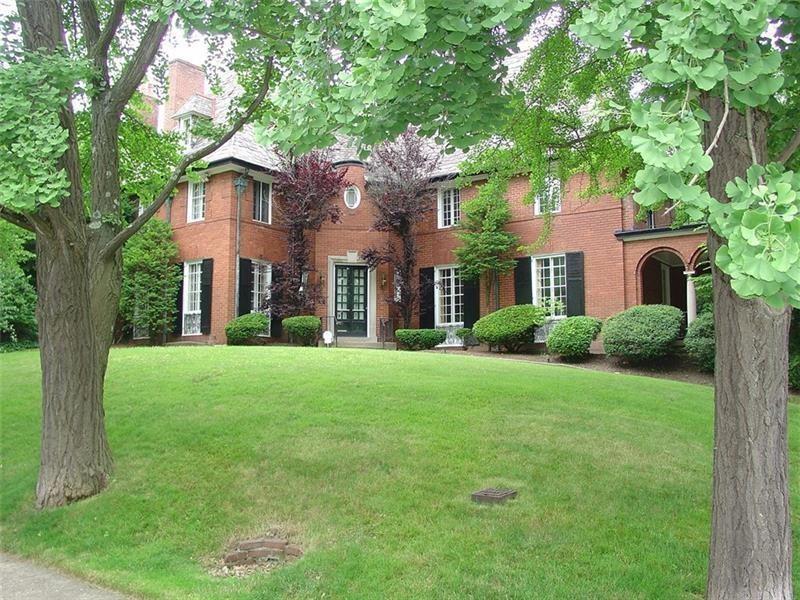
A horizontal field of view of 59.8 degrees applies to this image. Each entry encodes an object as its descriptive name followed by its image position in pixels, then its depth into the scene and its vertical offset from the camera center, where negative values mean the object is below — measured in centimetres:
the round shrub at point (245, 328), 1872 +8
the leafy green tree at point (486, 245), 1914 +237
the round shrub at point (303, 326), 1919 +13
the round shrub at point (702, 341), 1382 -22
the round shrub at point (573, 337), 1598 -16
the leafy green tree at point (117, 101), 377 +148
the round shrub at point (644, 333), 1464 -6
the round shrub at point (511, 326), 1752 +11
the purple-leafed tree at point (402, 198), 1994 +381
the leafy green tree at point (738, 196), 262 +52
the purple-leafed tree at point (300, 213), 1978 +337
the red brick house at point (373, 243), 1786 +210
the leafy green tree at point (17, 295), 1910 +108
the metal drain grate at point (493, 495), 578 -138
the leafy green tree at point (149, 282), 2028 +145
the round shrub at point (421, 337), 1934 -18
